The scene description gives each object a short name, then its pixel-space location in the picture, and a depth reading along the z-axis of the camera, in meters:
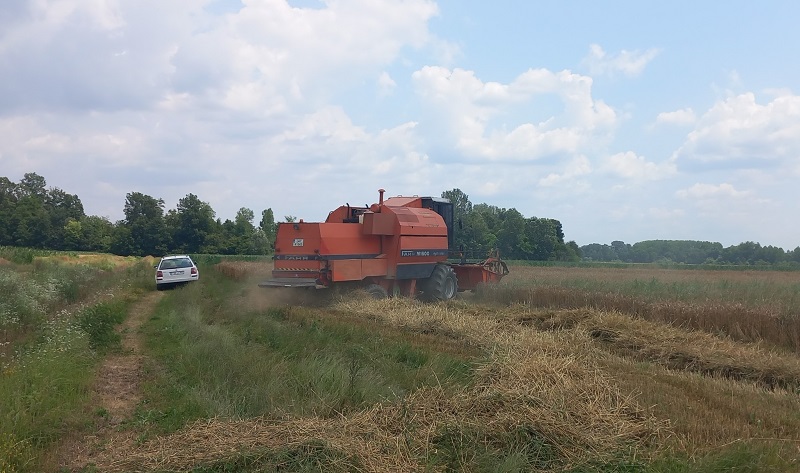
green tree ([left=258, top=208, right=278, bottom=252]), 69.47
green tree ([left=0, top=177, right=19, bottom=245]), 66.94
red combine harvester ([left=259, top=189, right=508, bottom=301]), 16.64
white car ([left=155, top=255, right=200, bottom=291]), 24.78
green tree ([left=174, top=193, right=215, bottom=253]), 64.81
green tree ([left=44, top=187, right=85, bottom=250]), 70.56
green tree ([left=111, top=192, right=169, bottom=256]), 65.25
